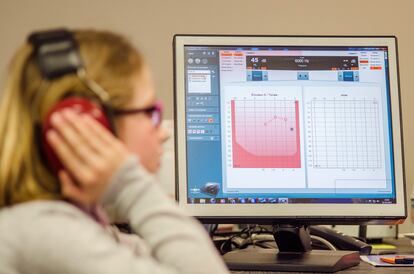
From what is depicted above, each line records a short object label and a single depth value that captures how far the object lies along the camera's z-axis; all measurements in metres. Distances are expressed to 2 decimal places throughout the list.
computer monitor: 2.78
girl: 2.20
